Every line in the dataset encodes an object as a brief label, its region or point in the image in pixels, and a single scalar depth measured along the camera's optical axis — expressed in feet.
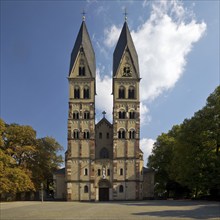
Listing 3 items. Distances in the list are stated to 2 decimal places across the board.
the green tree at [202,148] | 90.15
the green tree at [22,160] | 111.04
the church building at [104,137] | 130.01
